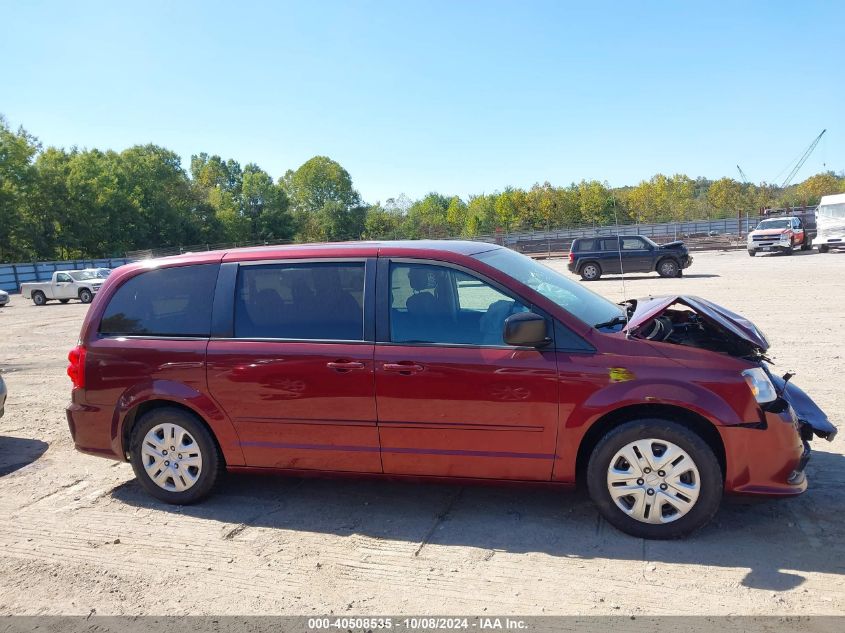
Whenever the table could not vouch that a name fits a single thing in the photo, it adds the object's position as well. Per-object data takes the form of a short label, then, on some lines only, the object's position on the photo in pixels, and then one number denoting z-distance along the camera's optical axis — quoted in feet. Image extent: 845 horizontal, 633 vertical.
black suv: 73.26
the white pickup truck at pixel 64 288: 91.50
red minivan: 11.28
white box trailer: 93.30
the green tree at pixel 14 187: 170.19
